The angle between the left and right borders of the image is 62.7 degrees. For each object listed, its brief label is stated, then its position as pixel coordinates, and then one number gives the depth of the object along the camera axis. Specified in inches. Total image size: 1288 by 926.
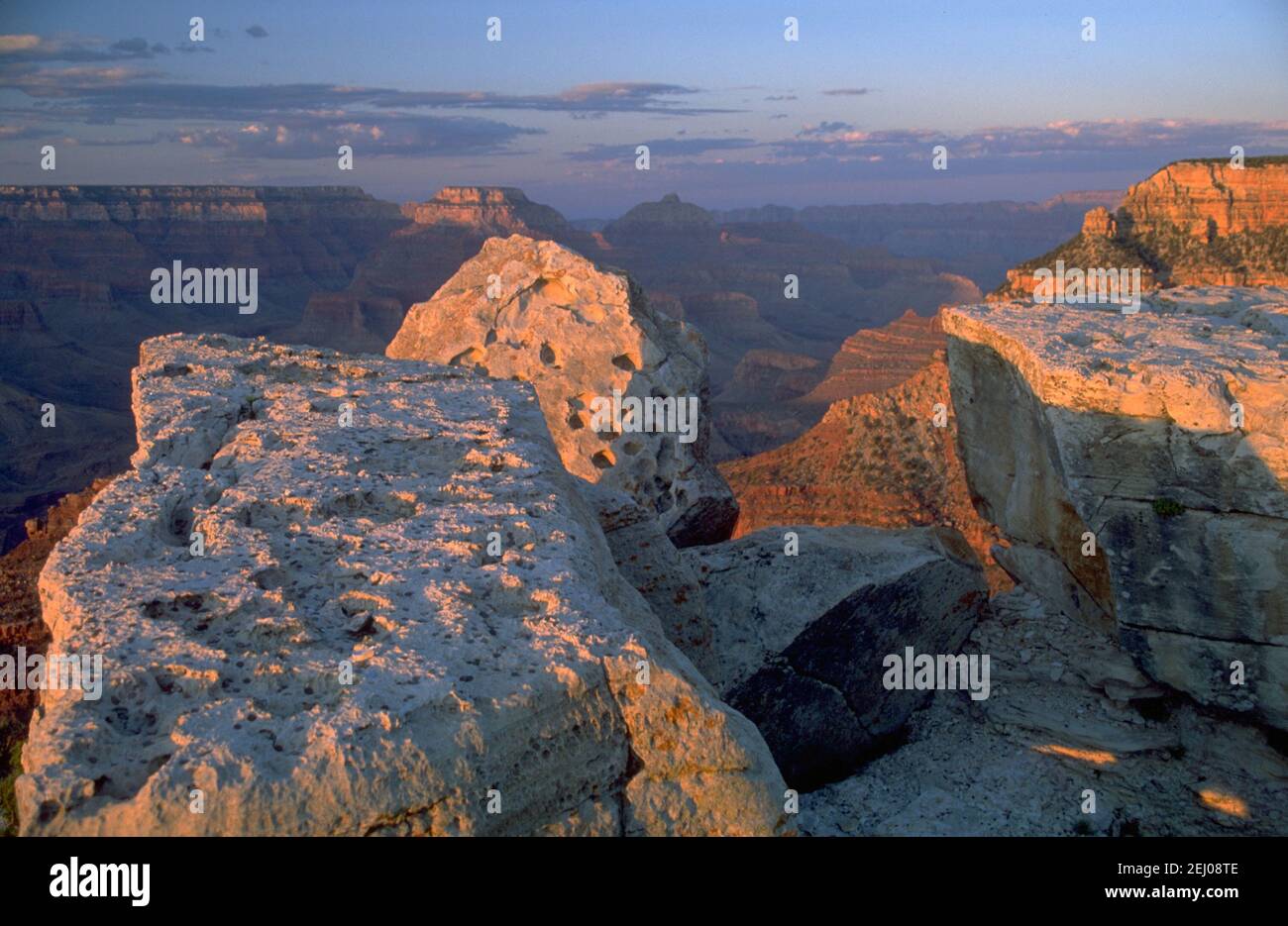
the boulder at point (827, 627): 269.7
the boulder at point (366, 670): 117.5
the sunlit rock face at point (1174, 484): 265.9
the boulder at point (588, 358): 368.8
